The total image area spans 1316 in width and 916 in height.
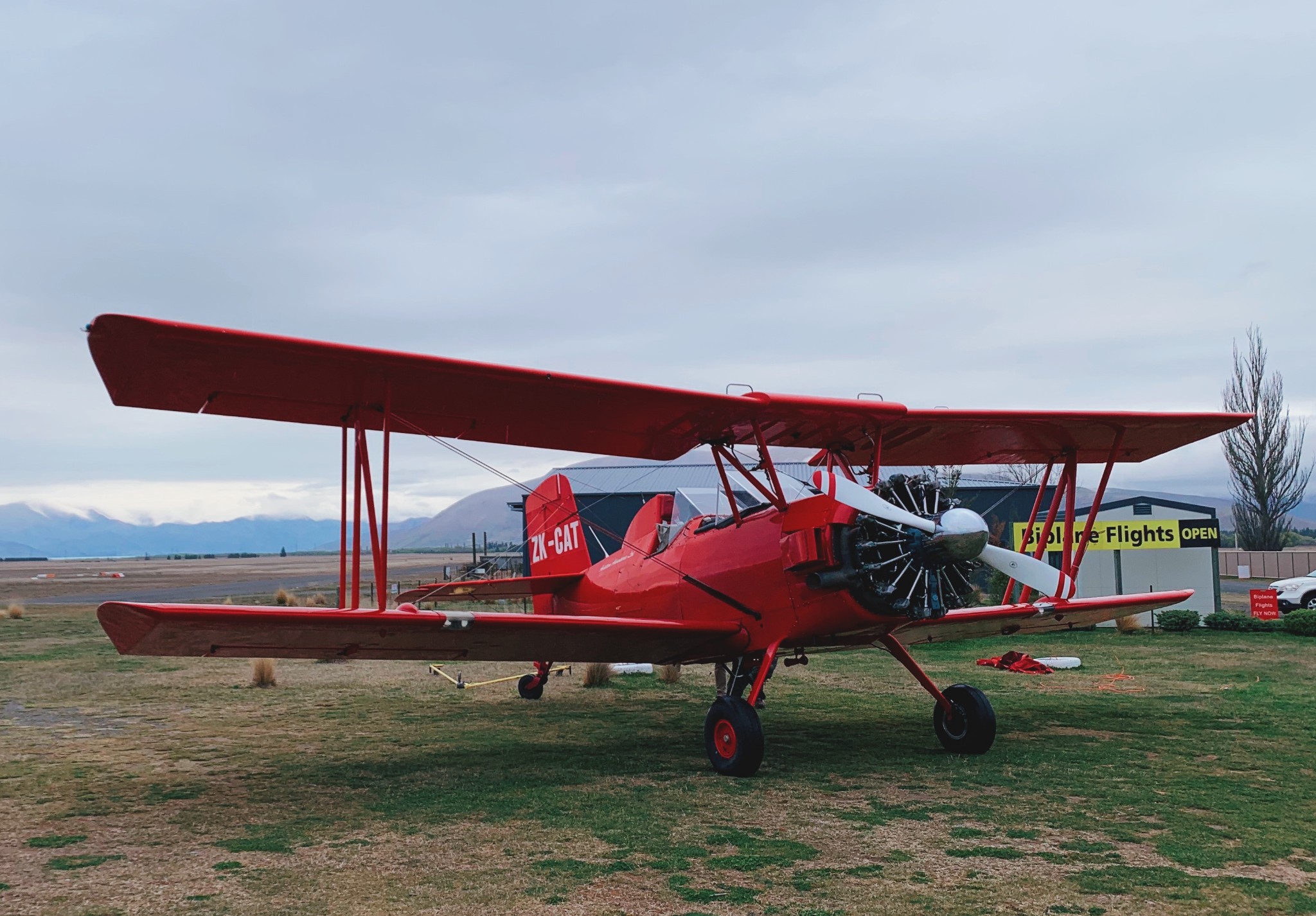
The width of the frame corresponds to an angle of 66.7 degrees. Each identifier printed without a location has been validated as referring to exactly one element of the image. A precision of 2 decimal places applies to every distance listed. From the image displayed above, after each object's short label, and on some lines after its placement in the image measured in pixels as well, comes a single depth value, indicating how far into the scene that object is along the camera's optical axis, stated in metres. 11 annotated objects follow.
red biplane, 7.31
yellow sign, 23.38
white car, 25.36
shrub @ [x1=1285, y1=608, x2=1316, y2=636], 19.89
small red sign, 21.84
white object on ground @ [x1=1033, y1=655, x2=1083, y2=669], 15.24
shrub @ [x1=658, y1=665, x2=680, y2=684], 14.65
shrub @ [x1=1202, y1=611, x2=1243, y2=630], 21.27
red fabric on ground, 15.04
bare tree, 45.41
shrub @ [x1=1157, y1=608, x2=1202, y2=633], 21.27
